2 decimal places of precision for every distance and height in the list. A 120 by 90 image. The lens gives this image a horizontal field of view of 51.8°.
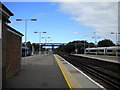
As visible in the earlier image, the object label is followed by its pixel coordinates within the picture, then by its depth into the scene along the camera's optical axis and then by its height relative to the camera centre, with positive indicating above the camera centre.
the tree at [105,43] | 72.75 +1.70
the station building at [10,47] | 5.91 -0.05
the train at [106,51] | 31.40 -1.51
